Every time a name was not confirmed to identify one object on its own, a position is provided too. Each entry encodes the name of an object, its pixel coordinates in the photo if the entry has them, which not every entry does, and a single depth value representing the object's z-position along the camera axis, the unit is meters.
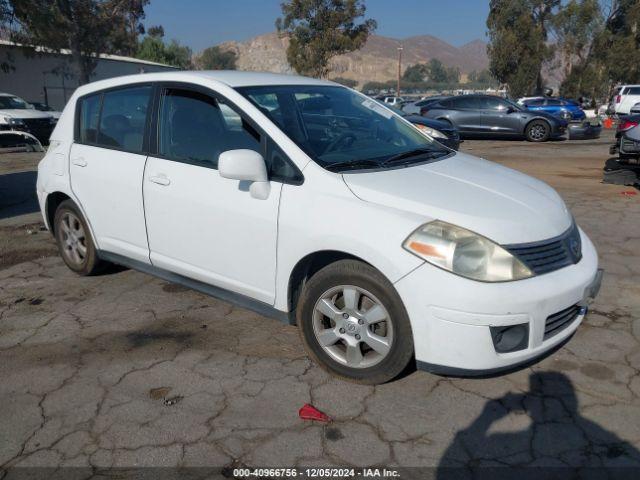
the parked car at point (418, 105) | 18.22
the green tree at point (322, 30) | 34.50
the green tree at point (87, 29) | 27.27
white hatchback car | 2.77
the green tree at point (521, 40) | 39.12
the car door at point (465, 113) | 17.23
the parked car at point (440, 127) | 11.40
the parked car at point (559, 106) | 22.23
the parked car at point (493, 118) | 16.72
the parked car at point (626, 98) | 25.30
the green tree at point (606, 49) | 38.81
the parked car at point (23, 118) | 15.17
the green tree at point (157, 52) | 62.41
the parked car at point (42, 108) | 18.61
